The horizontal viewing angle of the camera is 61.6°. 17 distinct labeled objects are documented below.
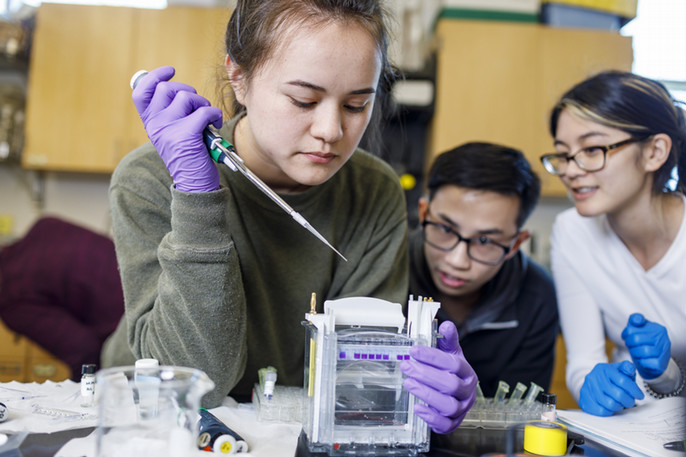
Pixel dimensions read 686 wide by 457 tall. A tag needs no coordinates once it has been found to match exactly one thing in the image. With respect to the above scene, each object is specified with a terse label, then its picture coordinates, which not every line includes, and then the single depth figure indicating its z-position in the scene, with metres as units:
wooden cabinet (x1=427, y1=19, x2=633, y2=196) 3.02
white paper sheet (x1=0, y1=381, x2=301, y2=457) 0.72
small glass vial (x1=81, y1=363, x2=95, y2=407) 0.87
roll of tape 0.73
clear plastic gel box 0.73
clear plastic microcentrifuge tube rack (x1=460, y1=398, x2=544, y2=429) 0.91
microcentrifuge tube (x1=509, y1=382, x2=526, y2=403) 1.03
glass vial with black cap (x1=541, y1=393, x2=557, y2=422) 0.89
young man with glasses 1.49
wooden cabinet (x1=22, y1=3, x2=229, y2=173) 3.02
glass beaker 0.59
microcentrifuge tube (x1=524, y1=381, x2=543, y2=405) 1.02
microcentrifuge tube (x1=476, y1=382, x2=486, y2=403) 0.99
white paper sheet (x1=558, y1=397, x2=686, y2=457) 0.84
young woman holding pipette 0.85
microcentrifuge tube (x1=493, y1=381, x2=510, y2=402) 1.02
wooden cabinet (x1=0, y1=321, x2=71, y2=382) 2.65
